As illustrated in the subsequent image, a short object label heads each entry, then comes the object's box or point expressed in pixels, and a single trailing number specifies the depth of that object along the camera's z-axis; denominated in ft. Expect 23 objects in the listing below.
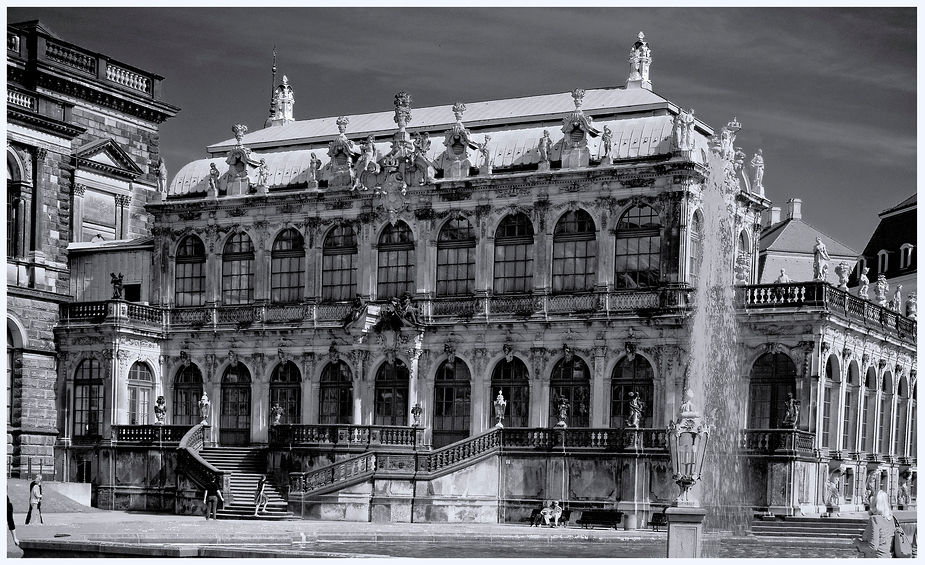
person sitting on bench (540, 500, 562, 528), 122.11
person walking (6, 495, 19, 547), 88.89
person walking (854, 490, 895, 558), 74.08
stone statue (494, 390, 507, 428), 133.64
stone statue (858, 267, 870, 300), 133.67
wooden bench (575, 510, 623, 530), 119.34
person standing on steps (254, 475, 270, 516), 124.98
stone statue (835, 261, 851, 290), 132.36
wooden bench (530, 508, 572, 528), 122.42
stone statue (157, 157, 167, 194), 151.94
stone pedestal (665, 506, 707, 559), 80.43
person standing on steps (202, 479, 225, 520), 124.67
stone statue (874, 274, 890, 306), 140.56
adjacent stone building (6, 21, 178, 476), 140.67
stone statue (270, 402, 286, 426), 141.52
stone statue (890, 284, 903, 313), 143.02
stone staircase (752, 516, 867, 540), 114.52
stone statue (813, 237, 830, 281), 130.31
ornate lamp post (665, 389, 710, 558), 80.43
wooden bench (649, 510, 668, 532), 118.42
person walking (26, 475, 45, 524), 108.17
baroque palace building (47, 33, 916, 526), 127.65
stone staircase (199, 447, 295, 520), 125.80
